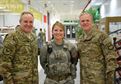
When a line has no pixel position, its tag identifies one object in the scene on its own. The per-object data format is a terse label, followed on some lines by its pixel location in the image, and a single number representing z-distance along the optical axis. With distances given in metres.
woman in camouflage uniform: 1.52
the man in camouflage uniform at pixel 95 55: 1.54
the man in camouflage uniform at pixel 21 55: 1.45
